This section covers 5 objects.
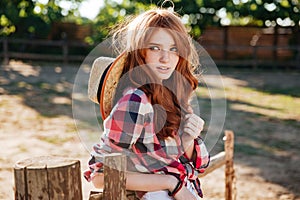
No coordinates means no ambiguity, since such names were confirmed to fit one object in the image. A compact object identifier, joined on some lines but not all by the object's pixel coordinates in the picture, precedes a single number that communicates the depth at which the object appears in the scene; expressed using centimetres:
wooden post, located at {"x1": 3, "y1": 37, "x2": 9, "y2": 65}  1507
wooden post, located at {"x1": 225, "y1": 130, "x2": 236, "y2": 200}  346
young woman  156
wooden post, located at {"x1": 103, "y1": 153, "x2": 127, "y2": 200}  141
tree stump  133
